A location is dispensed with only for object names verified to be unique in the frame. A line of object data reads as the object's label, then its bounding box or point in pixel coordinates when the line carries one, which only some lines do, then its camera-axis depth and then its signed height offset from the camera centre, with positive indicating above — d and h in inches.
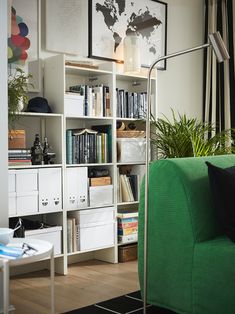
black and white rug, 118.2 -37.8
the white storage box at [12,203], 144.0 -14.5
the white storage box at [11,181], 143.5 -8.0
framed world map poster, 177.8 +47.8
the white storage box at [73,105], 158.7 +15.4
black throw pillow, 104.8 -9.3
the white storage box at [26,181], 145.5 -8.2
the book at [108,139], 172.1 +4.8
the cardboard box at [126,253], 172.7 -35.3
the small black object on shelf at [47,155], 155.0 -0.6
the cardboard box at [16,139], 147.5 +4.3
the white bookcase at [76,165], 157.2 -3.8
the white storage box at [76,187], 159.0 -11.2
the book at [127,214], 173.3 -21.7
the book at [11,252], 92.7 -18.8
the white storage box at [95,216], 161.9 -20.9
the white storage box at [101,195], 165.6 -14.2
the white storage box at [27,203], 146.0 -14.8
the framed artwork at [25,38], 155.9 +36.8
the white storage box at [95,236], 162.2 -27.6
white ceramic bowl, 100.1 -16.8
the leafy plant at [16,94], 143.9 +17.2
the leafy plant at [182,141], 175.3 +4.1
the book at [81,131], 163.9 +7.3
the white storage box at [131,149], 173.8 +1.3
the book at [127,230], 173.0 -27.3
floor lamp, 103.2 +19.4
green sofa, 101.9 -20.1
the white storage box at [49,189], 150.9 -11.2
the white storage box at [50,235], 148.3 -24.8
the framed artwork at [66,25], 165.3 +43.6
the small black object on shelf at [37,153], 152.9 +0.0
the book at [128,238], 173.1 -30.1
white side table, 87.8 -19.6
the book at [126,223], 172.9 -24.8
